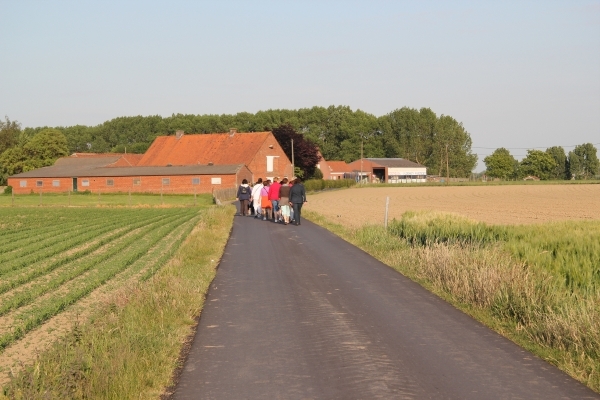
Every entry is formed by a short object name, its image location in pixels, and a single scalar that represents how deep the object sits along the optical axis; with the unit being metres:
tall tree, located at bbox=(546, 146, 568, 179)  163.88
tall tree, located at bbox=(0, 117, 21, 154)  114.62
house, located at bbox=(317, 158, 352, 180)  127.69
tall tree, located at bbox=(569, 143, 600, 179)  169.43
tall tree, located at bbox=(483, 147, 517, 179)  160.25
